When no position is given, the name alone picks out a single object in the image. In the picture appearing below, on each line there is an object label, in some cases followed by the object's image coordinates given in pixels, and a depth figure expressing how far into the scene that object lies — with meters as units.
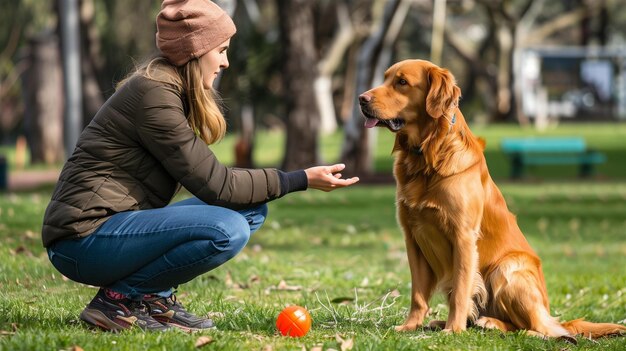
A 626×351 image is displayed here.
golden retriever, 9.56
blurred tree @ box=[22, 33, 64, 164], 50.47
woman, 8.57
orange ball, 8.98
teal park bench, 38.58
